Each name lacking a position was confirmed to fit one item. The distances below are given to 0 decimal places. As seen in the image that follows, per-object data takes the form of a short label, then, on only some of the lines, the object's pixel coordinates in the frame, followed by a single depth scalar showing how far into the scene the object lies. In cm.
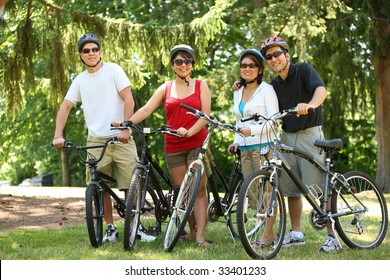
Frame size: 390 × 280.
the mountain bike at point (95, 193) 1105
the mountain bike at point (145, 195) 1075
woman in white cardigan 1113
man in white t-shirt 1196
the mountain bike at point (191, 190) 1052
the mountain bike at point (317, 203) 1019
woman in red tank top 1147
